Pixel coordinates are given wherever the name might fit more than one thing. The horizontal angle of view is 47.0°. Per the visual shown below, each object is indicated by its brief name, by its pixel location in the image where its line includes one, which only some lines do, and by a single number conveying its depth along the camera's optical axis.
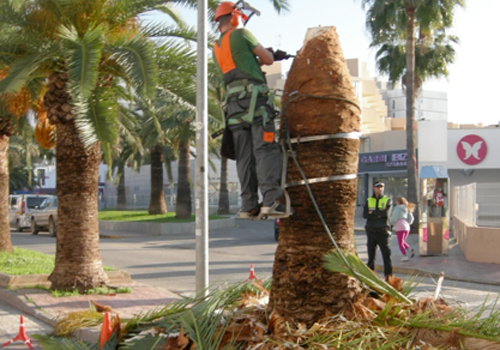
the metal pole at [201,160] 7.61
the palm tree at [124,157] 15.81
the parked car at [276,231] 20.93
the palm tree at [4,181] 14.77
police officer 11.12
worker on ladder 4.60
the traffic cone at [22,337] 7.07
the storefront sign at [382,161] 39.05
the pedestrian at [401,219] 14.56
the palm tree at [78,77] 9.59
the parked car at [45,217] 26.53
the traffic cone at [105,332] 4.68
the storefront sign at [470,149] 35.66
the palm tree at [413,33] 23.08
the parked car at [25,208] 29.47
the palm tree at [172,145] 28.05
